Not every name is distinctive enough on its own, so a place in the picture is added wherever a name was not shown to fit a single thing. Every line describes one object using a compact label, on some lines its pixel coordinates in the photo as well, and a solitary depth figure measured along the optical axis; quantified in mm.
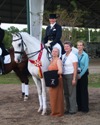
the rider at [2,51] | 10117
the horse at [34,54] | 7945
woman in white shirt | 7906
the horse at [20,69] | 10367
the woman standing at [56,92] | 7800
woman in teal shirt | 8302
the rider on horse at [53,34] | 8305
